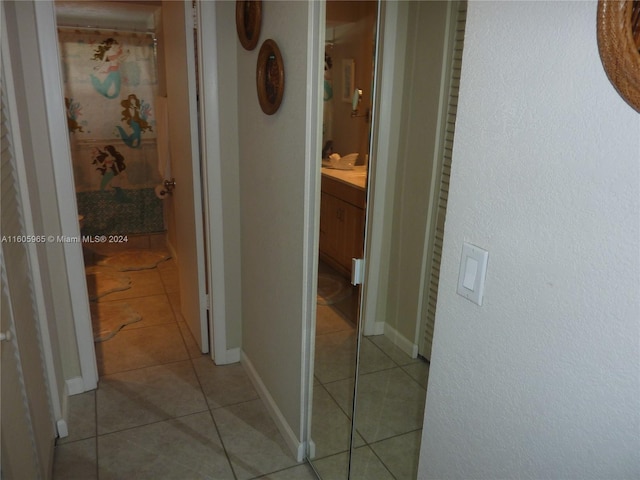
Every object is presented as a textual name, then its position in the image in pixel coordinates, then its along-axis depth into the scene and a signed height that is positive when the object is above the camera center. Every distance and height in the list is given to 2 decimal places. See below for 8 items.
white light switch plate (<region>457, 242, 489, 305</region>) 0.88 -0.30
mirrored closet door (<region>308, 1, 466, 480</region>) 1.24 -0.25
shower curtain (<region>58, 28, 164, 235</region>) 4.15 -0.26
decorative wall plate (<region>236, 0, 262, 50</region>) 1.88 +0.32
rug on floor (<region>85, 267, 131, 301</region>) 3.49 -1.37
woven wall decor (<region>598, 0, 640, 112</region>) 0.59 +0.08
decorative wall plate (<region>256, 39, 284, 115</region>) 1.73 +0.09
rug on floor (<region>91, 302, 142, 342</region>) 2.92 -1.39
